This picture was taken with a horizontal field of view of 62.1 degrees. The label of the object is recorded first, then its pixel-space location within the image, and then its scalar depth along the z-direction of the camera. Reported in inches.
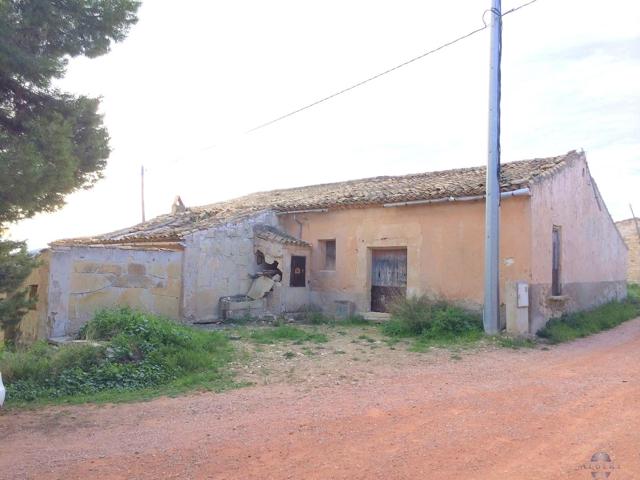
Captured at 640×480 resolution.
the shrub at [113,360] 258.4
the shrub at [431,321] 434.0
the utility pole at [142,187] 1178.6
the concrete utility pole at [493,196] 421.1
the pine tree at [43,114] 218.8
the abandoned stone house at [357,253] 443.8
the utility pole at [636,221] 1024.2
